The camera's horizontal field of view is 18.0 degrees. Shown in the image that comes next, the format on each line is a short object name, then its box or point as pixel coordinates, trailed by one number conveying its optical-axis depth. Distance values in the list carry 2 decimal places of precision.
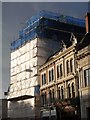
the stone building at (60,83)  30.44
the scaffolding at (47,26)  50.72
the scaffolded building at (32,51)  48.63
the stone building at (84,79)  26.30
